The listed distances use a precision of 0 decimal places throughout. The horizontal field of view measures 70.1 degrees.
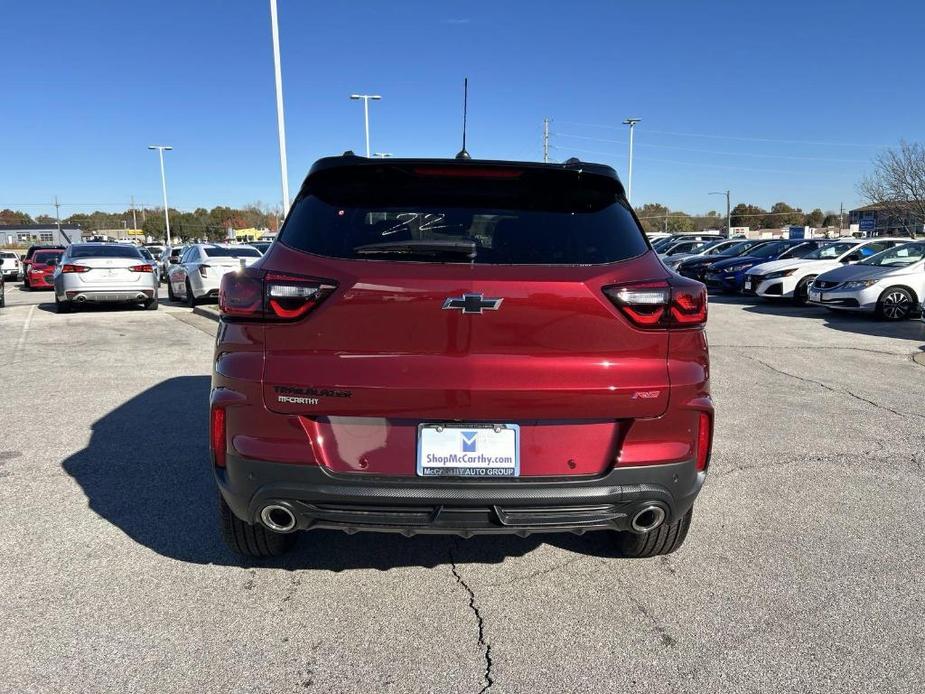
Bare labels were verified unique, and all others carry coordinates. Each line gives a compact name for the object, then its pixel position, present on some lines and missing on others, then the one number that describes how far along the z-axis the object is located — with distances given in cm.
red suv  237
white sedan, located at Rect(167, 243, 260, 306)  1415
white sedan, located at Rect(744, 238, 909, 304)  1574
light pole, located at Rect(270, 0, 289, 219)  1534
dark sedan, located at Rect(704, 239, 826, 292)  1834
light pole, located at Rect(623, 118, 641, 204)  4488
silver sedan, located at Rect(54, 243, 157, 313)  1323
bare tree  3444
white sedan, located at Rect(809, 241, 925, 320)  1237
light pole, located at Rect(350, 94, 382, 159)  3547
